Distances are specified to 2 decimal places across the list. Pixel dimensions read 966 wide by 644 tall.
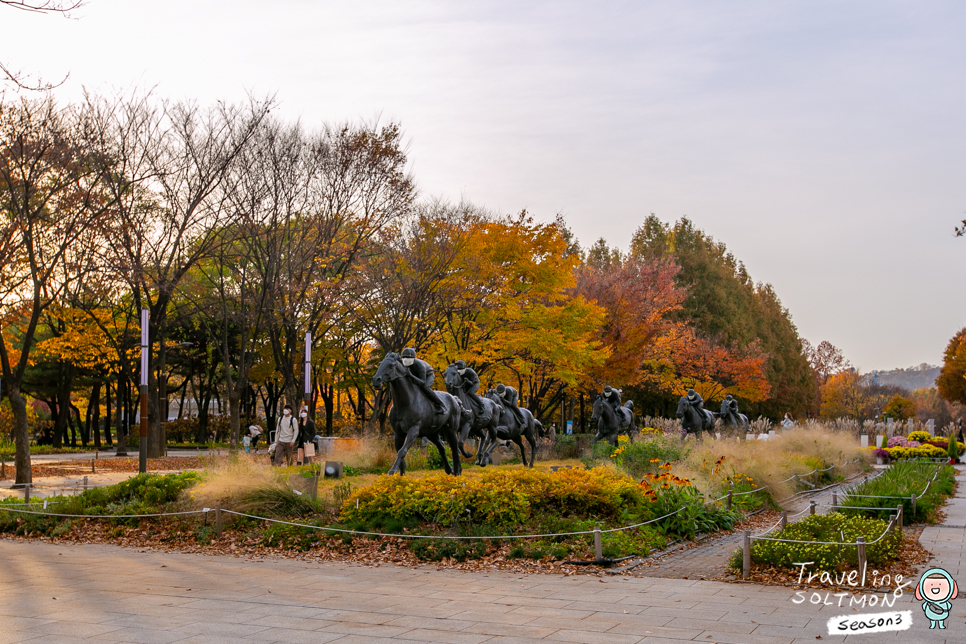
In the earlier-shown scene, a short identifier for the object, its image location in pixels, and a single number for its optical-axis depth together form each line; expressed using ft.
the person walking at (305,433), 81.76
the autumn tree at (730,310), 195.72
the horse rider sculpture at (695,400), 98.37
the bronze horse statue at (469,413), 62.49
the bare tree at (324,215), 97.86
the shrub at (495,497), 42.57
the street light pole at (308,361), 89.76
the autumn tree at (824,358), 298.56
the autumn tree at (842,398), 304.71
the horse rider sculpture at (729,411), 113.06
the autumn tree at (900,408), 271.92
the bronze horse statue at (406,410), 49.39
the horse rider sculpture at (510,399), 73.31
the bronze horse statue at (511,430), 71.77
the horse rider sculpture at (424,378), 52.13
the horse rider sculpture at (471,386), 64.39
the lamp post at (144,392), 64.89
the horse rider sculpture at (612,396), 88.02
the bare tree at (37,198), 66.13
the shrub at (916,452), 107.45
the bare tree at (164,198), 88.69
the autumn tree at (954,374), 244.63
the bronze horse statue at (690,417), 96.68
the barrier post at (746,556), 32.96
